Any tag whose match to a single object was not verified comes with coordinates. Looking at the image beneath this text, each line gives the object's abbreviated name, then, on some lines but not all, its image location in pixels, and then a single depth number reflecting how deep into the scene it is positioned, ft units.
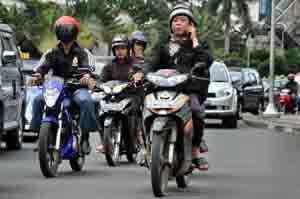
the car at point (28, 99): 60.12
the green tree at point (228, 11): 270.26
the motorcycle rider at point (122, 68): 47.19
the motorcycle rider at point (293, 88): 132.11
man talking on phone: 35.45
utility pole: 113.19
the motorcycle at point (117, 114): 46.03
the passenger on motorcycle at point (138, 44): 50.24
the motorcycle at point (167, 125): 32.71
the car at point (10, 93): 49.55
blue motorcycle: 38.27
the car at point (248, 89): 107.91
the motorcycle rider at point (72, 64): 40.81
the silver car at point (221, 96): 86.63
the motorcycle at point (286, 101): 132.77
